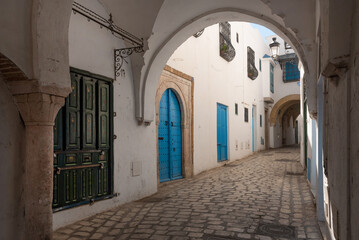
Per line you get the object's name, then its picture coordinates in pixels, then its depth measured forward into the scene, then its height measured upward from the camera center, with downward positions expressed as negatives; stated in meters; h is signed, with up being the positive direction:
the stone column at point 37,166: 3.20 -0.34
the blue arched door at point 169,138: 7.97 -0.17
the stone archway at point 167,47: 5.86 +1.85
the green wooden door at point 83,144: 4.43 -0.17
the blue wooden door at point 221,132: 11.89 -0.02
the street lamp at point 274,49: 10.68 +2.93
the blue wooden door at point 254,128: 17.85 +0.19
